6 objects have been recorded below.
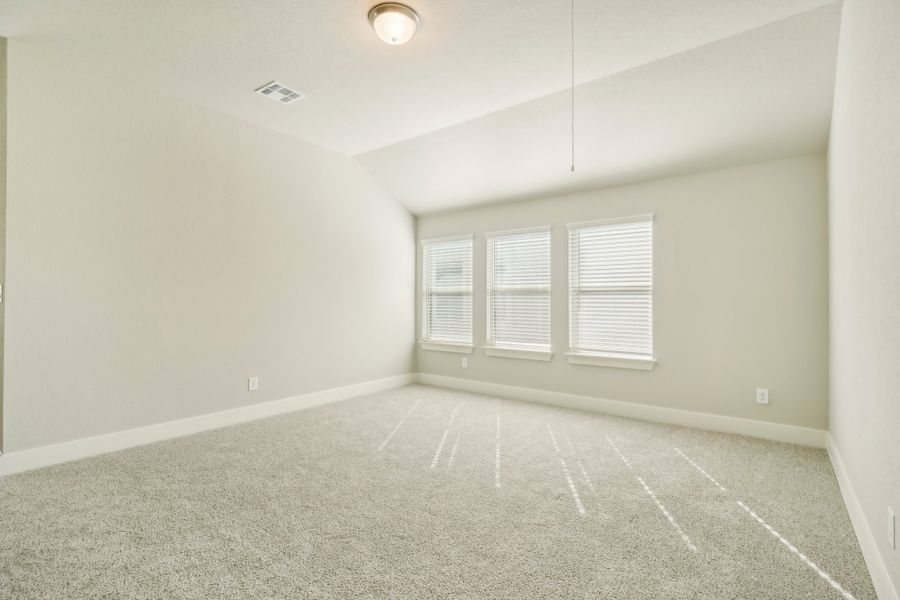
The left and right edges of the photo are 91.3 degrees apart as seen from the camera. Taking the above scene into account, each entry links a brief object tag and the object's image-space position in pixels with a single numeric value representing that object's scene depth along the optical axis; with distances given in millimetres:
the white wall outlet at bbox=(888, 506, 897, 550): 1521
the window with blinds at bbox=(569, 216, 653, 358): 4262
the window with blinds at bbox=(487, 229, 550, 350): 4980
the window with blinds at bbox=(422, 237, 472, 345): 5637
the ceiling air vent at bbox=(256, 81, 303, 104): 3422
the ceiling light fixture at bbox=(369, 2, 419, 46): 2422
